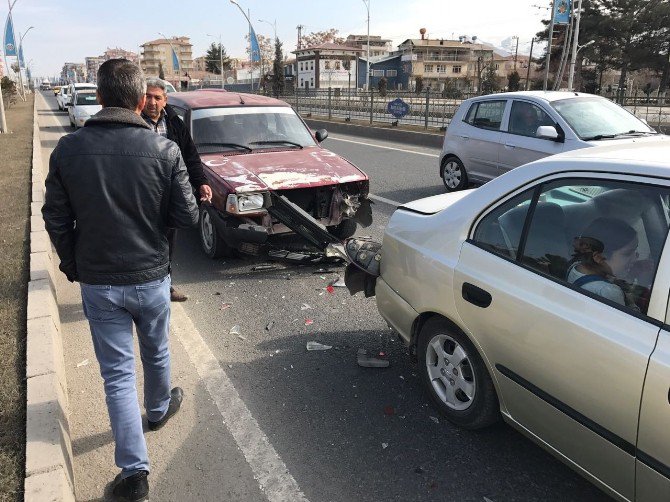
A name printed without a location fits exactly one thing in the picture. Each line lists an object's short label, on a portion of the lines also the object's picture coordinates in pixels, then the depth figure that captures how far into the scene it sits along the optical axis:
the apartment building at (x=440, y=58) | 88.81
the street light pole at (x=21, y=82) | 50.11
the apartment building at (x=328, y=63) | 88.88
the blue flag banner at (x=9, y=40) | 35.06
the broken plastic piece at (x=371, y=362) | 3.91
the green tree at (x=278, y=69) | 58.23
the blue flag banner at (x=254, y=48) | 44.44
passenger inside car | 2.25
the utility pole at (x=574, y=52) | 35.64
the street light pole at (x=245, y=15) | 45.53
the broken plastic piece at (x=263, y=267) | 5.95
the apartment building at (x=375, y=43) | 115.47
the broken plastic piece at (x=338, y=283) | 5.47
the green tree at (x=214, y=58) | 116.74
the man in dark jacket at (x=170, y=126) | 4.33
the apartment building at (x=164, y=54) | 154.39
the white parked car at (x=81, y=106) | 19.05
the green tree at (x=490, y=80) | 49.25
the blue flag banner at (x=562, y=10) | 28.92
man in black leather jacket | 2.40
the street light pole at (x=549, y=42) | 30.72
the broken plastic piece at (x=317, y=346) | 4.22
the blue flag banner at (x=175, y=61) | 59.35
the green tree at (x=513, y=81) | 49.50
